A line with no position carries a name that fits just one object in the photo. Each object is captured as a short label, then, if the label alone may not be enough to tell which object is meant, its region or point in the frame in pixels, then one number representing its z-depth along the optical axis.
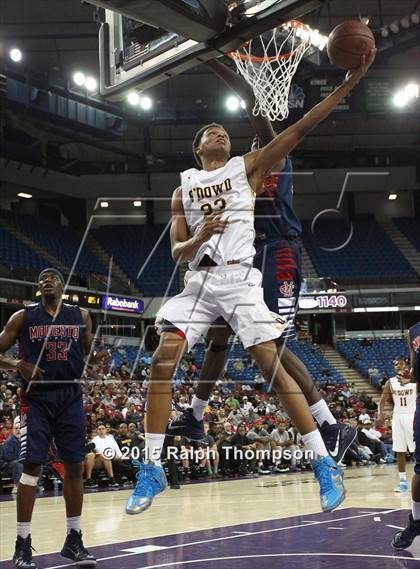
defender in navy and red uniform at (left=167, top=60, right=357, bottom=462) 4.25
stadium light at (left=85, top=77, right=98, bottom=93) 22.98
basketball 3.87
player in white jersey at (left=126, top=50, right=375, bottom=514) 3.74
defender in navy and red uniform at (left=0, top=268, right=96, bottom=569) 5.29
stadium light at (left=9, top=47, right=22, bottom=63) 21.74
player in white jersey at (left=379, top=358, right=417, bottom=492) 10.90
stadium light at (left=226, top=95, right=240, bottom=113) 24.31
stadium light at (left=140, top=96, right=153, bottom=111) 23.88
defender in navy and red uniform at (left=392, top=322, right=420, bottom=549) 5.39
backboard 4.44
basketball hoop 5.91
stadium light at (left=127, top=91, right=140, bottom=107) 23.42
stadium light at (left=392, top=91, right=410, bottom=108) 23.99
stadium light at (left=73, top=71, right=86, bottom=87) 22.67
